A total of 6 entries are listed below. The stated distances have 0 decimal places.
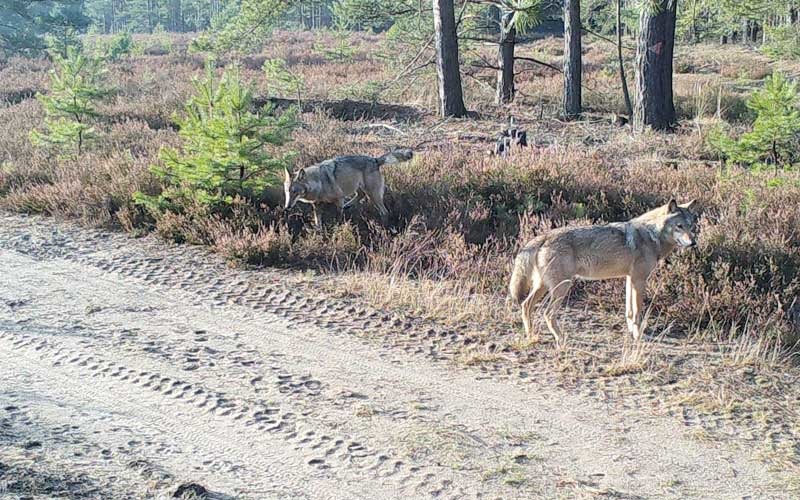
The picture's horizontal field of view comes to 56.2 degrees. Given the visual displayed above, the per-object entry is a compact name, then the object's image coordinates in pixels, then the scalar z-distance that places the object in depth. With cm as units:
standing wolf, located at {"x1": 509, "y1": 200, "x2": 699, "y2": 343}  738
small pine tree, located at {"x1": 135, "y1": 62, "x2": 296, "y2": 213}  1079
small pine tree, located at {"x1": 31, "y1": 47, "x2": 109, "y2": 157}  1516
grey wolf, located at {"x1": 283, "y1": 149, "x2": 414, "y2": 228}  1098
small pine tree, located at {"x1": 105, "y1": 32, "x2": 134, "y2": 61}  3712
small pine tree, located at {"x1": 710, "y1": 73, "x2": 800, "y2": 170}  1149
